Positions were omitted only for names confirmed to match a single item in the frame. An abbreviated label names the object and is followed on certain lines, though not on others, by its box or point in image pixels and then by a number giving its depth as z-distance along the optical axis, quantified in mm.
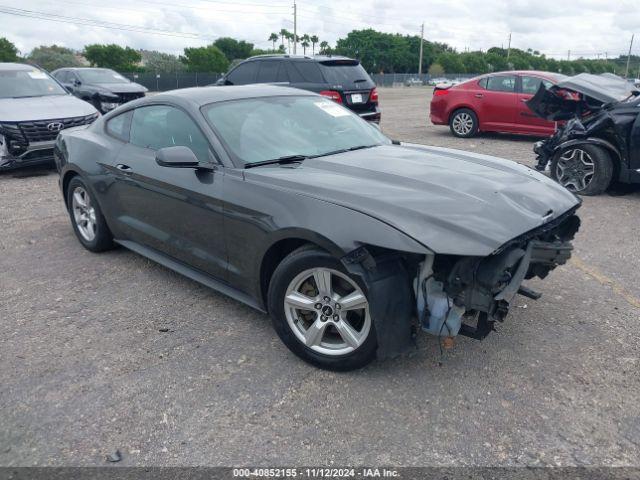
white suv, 8344
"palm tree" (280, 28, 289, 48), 110575
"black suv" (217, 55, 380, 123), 10805
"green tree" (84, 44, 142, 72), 62406
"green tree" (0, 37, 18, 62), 52062
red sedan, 11539
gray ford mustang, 2848
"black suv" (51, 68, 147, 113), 15117
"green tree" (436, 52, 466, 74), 96375
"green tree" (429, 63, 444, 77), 91425
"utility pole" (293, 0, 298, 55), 69800
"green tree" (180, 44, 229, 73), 69688
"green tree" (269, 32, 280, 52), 113062
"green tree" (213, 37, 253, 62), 97750
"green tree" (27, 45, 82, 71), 57338
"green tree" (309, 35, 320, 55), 113938
